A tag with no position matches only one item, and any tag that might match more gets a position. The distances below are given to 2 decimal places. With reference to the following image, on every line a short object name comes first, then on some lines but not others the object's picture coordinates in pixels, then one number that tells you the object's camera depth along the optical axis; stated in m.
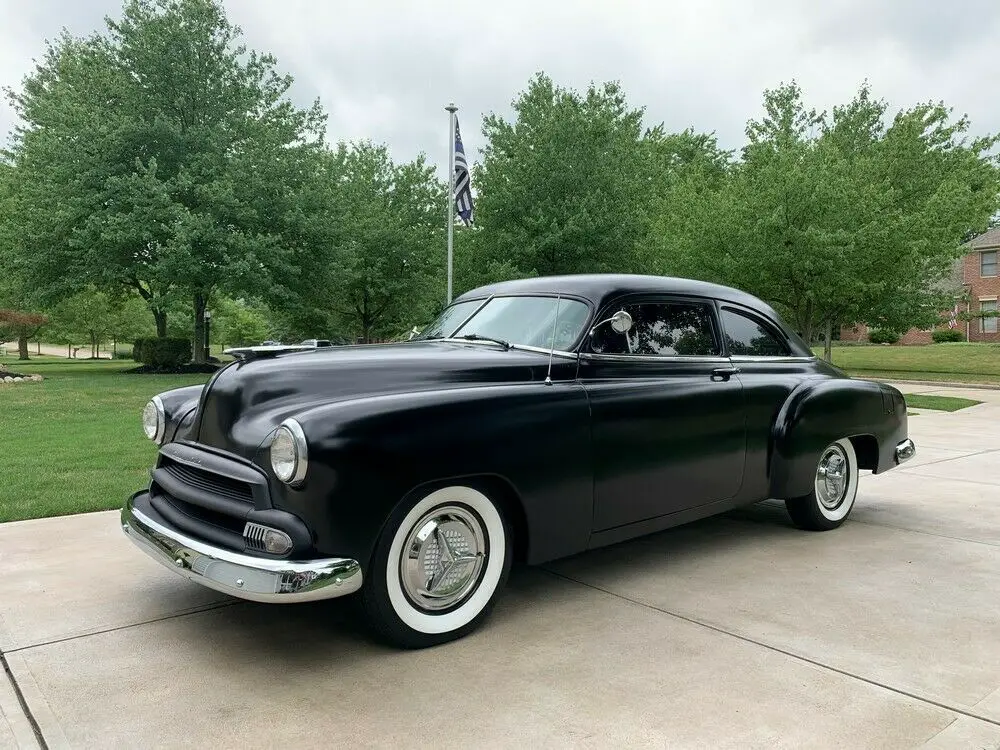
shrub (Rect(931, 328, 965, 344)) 44.19
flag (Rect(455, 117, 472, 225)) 17.11
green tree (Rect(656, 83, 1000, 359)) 19.48
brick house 42.56
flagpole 17.55
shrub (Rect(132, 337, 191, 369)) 23.81
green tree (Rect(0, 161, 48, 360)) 21.61
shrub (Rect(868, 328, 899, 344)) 44.67
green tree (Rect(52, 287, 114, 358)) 37.46
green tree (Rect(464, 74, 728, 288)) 23.09
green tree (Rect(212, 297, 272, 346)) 66.38
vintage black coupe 2.90
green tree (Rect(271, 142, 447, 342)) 27.14
